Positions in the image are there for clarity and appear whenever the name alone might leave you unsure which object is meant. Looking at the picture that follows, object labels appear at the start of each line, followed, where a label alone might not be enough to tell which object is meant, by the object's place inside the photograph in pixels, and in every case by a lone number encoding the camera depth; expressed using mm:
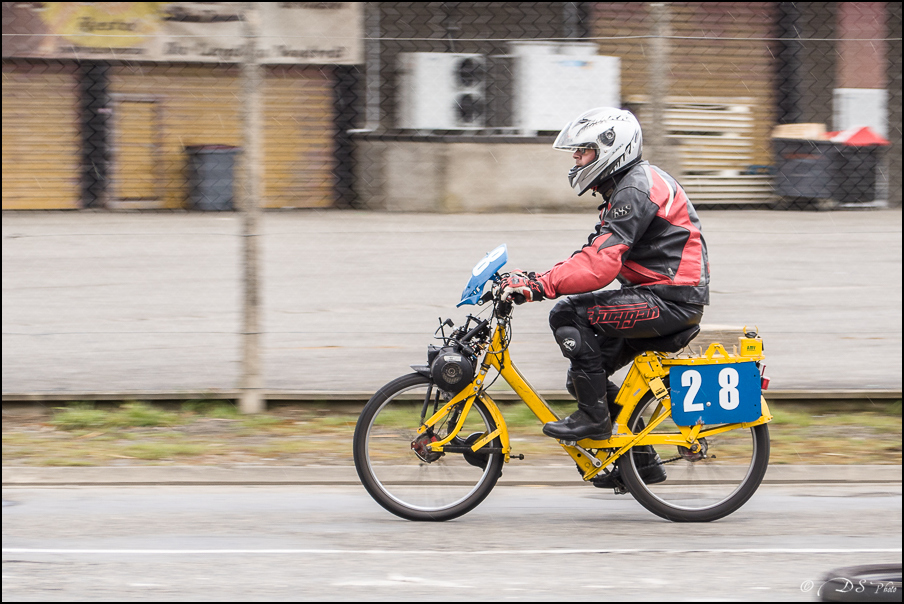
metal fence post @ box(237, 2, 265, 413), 14031
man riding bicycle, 10062
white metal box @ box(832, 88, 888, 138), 19825
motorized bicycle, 10602
